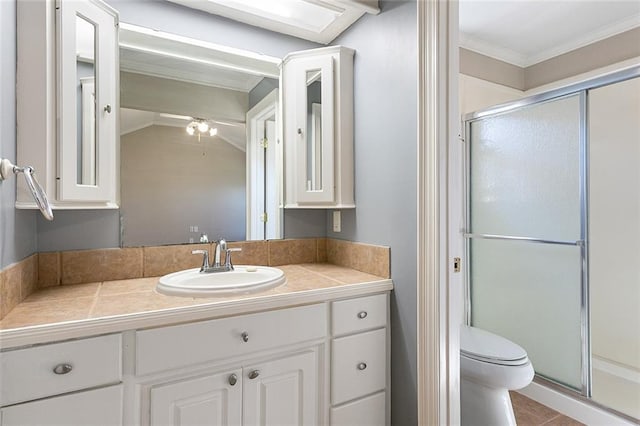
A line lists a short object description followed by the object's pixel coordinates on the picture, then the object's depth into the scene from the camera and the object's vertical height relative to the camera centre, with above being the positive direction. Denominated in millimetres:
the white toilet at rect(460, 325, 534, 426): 1557 -808
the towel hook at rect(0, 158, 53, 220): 917 +93
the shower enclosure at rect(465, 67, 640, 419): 1890 -124
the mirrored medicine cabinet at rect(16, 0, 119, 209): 1124 +421
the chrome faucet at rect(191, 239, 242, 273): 1482 -220
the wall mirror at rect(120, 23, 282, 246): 1503 +367
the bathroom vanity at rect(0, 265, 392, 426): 875 -483
